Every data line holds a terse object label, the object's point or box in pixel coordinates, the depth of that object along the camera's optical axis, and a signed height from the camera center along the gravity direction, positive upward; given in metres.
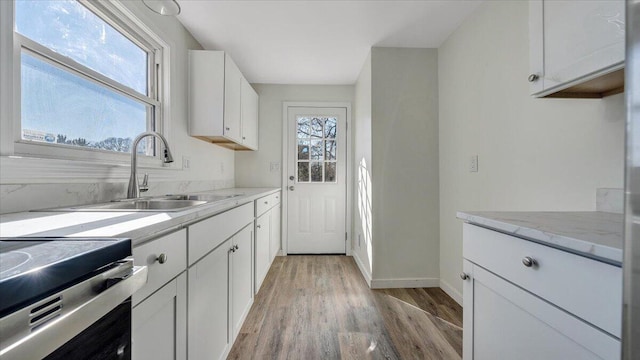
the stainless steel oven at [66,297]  0.31 -0.17
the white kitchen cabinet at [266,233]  2.27 -0.57
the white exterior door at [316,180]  3.56 -0.02
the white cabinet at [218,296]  1.06 -0.59
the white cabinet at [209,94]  2.26 +0.72
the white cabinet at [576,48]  0.77 +0.43
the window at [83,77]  1.08 +0.51
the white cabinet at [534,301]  0.56 -0.33
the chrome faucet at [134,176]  1.41 +0.01
